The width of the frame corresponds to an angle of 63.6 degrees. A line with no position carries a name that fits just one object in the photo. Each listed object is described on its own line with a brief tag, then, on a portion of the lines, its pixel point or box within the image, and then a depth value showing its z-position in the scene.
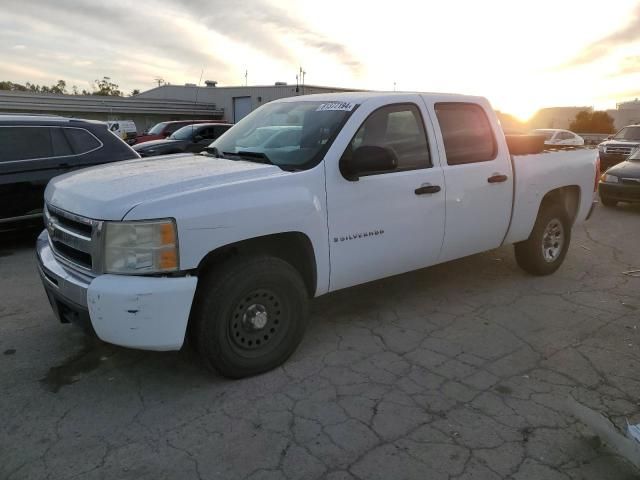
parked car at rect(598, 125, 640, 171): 15.86
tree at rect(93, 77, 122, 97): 76.41
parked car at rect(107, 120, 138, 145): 24.18
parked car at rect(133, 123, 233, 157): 12.25
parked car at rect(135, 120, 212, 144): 18.88
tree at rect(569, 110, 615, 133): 48.62
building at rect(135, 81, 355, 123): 38.23
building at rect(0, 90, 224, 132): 33.03
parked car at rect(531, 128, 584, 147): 21.88
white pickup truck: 2.94
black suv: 6.38
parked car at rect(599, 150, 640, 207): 10.26
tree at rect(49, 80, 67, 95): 71.71
